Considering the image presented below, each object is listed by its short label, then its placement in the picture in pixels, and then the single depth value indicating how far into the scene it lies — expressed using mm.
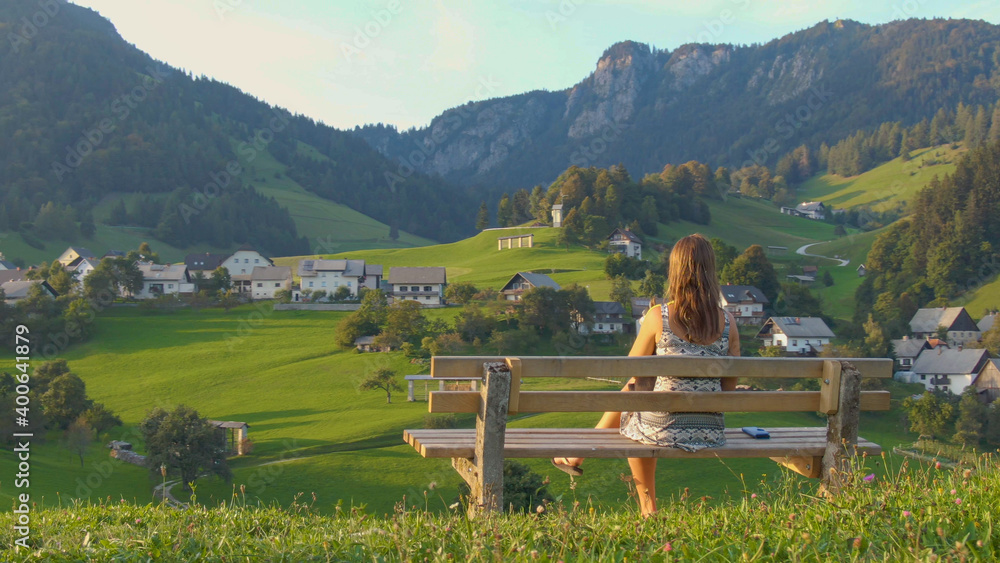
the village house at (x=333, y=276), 83938
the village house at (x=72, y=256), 102094
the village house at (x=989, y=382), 55188
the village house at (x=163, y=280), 83562
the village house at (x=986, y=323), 70688
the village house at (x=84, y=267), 92125
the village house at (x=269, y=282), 84062
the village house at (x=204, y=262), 95562
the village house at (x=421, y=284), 78262
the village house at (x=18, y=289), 70750
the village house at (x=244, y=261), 96062
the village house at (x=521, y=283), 71625
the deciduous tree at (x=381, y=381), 48438
